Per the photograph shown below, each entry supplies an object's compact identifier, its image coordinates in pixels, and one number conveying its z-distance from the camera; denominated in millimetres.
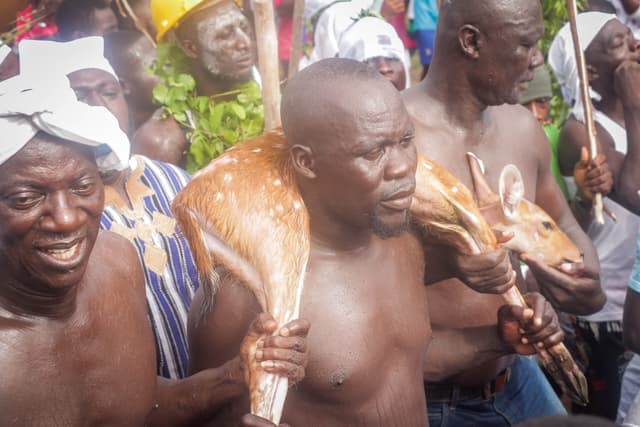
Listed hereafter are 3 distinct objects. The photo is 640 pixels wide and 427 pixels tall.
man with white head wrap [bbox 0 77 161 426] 1833
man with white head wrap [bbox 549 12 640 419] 4109
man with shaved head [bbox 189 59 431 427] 2264
